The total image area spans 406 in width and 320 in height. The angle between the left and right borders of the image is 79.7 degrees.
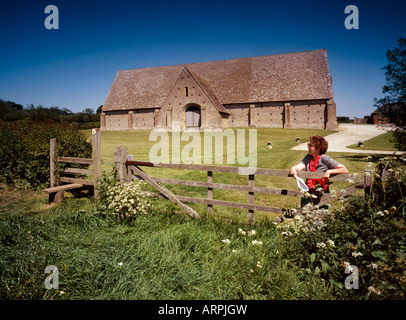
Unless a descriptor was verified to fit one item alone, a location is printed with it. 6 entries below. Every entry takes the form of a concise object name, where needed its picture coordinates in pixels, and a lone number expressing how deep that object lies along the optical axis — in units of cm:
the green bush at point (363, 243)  285
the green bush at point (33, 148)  787
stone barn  3209
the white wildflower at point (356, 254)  296
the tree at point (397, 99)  1275
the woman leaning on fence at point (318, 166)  428
